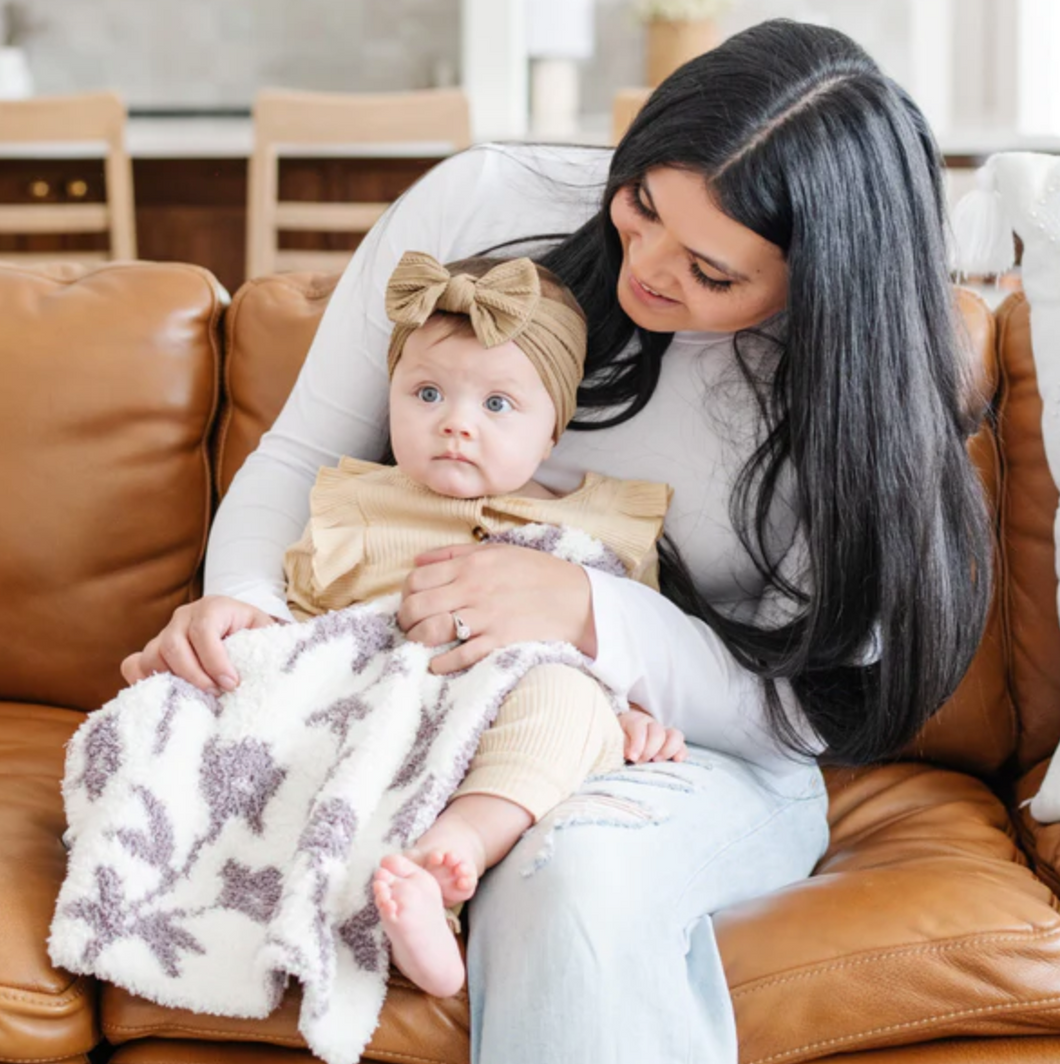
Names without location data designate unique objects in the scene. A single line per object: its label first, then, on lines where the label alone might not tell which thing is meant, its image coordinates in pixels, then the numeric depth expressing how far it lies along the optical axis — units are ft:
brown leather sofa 4.05
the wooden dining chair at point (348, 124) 10.82
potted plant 13.97
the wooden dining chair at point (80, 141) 11.24
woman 3.76
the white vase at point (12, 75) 14.87
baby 3.87
